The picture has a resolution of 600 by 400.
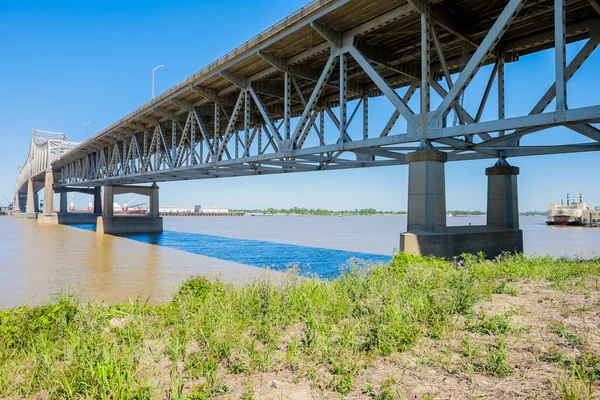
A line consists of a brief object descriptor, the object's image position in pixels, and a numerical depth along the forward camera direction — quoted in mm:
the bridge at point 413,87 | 15711
